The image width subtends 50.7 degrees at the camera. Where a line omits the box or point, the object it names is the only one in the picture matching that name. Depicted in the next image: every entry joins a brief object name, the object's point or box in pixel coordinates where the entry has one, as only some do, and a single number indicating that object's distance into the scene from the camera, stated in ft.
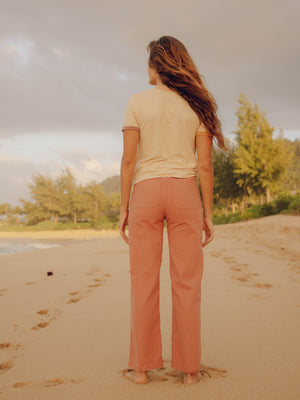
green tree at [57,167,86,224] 116.37
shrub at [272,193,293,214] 49.65
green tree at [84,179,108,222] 115.75
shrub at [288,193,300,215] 42.47
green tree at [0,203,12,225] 124.78
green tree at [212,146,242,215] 78.89
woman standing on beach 5.87
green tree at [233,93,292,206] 66.49
